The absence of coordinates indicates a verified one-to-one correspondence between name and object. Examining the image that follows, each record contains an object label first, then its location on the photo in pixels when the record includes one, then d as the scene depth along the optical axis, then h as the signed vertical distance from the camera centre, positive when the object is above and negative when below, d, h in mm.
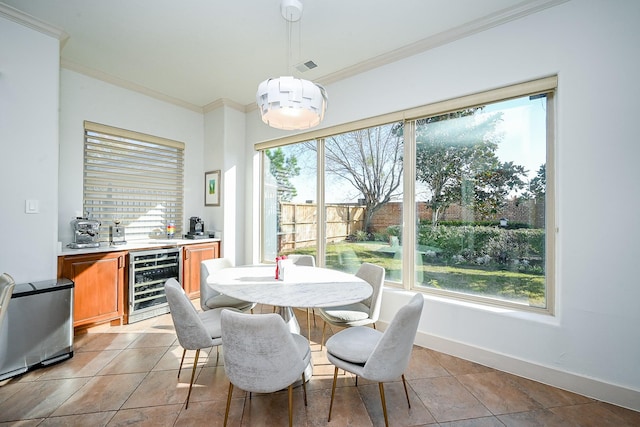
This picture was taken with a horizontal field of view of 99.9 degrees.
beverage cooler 3146 -793
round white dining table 1669 -526
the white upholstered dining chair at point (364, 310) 2270 -853
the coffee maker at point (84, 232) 2930 -197
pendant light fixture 1651 +709
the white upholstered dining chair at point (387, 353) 1454 -815
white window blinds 3355 +466
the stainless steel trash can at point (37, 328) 2074 -927
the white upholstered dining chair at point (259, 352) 1338 -710
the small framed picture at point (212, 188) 4156 +422
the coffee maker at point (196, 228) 3988 -207
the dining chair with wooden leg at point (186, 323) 1743 -713
